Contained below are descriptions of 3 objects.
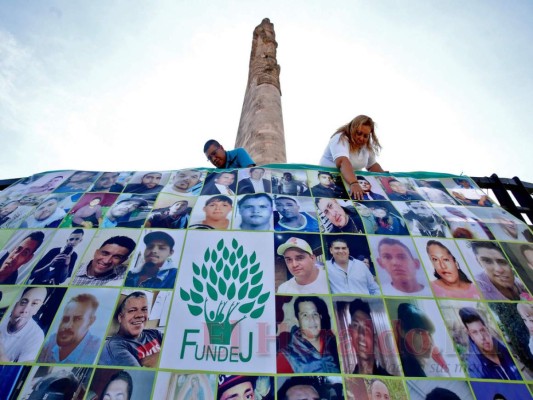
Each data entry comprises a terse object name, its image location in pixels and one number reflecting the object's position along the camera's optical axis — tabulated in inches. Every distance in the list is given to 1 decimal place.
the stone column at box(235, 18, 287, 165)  169.0
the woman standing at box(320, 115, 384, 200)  114.8
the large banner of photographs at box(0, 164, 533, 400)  57.5
